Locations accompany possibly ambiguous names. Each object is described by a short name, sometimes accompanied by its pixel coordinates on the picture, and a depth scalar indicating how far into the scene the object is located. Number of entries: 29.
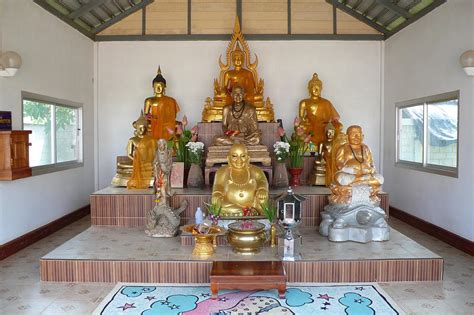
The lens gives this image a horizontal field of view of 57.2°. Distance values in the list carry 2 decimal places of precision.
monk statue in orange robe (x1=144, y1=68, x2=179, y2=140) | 8.00
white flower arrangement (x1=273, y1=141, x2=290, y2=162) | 7.00
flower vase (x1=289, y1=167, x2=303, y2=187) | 7.30
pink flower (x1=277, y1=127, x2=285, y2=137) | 7.50
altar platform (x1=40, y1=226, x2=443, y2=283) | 4.34
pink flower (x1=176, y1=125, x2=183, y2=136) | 7.51
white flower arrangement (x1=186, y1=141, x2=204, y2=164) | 6.96
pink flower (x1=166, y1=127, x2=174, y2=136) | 7.59
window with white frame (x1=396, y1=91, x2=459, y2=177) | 5.97
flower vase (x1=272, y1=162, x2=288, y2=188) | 7.04
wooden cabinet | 5.01
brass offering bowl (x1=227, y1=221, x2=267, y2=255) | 4.55
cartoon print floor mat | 3.63
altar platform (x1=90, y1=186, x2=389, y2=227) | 6.05
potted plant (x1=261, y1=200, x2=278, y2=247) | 4.95
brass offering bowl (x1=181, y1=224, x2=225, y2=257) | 4.54
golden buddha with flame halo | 8.09
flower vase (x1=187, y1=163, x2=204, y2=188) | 6.96
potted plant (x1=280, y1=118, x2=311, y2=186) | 7.33
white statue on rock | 5.07
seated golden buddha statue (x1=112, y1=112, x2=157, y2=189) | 6.89
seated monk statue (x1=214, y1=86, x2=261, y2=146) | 7.33
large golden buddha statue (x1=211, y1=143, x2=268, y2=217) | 5.38
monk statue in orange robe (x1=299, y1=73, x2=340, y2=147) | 8.15
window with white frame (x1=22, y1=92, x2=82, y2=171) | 6.18
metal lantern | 4.38
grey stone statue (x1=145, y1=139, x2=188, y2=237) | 5.36
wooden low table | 3.77
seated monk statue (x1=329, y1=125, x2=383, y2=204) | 5.22
